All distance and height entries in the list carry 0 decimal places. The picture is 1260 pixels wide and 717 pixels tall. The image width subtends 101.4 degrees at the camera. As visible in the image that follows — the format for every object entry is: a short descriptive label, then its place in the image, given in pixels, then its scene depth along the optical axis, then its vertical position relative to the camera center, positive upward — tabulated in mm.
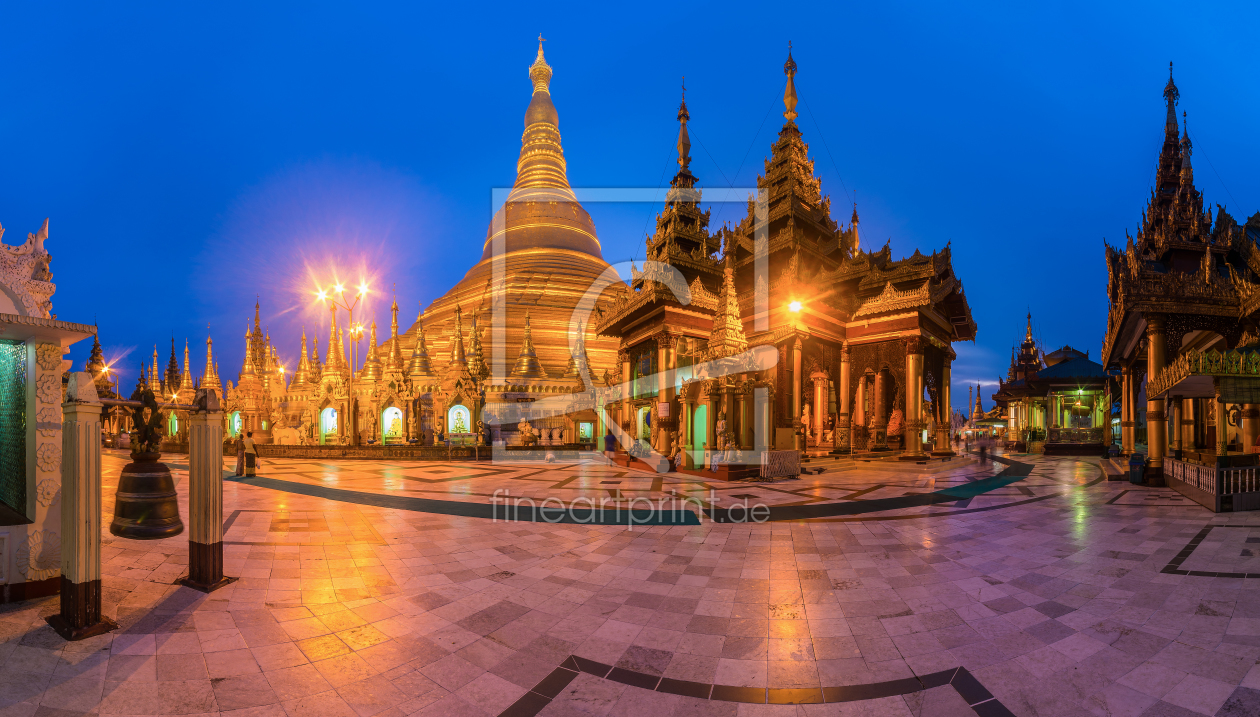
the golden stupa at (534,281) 41531 +9328
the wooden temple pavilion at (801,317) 25438 +3235
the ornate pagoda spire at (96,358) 38791 +1948
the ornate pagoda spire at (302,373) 43531 +762
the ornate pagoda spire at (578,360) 39688 +1632
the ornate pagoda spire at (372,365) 34656 +1125
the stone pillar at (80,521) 4230 -1146
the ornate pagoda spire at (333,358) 35906 +1673
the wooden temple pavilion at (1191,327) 11242 +1510
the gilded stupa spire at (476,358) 34938 +1573
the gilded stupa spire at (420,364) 34562 +1169
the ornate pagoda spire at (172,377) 49869 +605
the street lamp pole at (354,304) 26231 +4692
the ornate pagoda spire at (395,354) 33188 +1802
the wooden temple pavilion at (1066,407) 31047 -2127
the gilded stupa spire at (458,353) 32938 +1815
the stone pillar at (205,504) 5477 -1312
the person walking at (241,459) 17672 -2653
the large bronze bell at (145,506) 4590 -1133
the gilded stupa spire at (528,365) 36750 +1115
